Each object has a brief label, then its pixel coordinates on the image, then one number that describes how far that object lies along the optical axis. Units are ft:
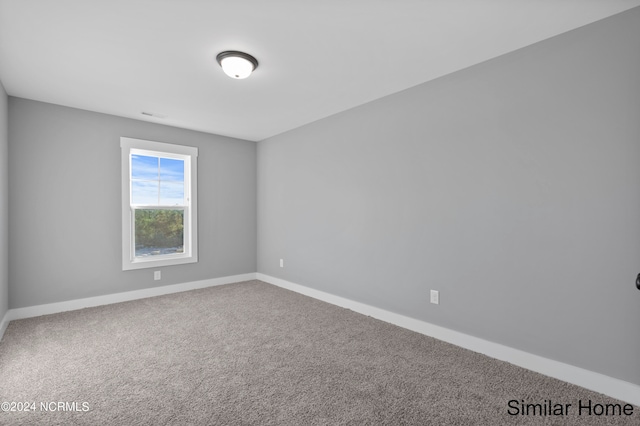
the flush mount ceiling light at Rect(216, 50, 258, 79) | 8.20
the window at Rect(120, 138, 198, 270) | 13.75
